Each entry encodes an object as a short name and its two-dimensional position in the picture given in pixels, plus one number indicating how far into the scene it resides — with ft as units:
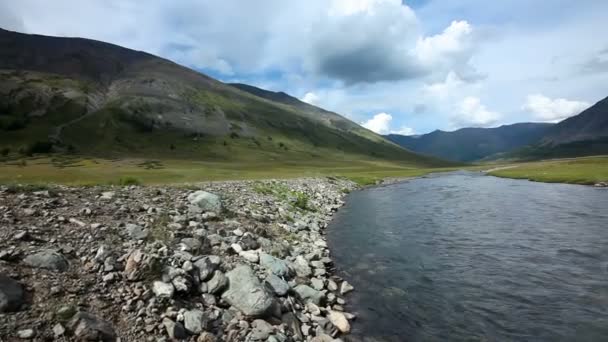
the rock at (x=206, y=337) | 31.99
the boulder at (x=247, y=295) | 37.83
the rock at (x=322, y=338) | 37.12
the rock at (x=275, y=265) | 50.11
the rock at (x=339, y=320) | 41.39
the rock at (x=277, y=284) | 44.24
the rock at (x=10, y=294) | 27.25
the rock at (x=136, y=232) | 45.65
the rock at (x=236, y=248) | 52.51
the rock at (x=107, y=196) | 57.46
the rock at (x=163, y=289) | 35.24
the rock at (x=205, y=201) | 69.05
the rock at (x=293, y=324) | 37.17
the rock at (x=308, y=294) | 46.39
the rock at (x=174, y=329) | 31.35
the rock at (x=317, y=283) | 51.19
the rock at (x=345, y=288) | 52.65
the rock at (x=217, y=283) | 39.96
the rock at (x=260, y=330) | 33.83
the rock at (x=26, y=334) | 25.41
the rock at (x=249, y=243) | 55.47
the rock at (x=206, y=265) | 41.52
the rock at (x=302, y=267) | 55.10
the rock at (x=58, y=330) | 26.91
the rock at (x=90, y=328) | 27.58
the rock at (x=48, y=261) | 33.71
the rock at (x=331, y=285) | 52.74
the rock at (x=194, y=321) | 32.88
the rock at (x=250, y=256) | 50.83
